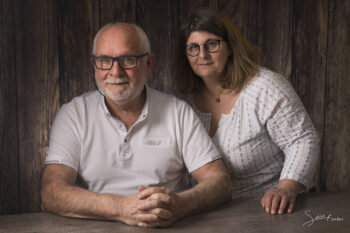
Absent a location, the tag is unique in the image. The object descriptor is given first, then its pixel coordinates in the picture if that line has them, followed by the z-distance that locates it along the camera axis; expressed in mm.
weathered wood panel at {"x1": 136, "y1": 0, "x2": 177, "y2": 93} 2168
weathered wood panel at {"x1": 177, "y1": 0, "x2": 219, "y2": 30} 2232
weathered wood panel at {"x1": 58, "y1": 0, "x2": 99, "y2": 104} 2029
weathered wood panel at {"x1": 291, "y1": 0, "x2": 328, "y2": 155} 2443
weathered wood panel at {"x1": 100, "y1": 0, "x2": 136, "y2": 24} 2082
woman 1941
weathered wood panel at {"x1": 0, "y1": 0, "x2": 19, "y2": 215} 1927
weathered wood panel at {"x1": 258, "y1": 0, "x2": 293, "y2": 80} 2391
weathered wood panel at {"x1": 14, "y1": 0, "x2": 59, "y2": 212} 1962
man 1763
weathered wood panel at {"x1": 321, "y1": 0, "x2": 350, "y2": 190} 2498
